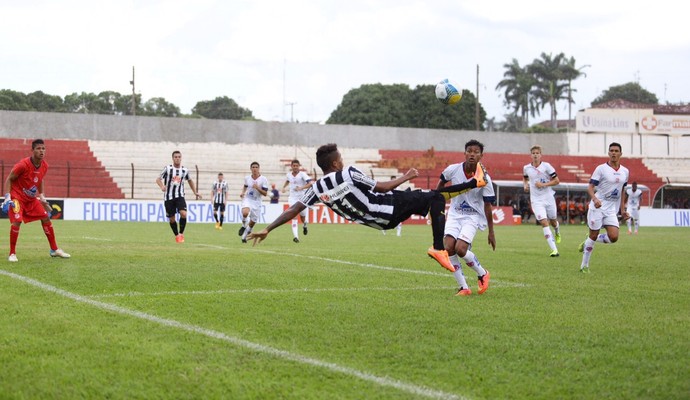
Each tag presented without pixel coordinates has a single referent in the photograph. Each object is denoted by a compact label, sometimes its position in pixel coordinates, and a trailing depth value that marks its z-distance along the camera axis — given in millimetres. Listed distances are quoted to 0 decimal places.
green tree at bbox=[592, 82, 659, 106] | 129250
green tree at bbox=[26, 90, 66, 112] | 80994
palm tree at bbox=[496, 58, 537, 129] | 114188
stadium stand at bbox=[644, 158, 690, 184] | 64688
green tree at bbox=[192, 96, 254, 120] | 116875
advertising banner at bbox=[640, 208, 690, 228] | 46938
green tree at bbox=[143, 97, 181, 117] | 109650
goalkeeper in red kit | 13398
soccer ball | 11250
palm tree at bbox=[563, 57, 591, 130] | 111619
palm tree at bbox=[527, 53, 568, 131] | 112062
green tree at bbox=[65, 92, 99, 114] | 90000
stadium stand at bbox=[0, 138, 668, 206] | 48188
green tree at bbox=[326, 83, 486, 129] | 95812
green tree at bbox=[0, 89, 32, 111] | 75250
